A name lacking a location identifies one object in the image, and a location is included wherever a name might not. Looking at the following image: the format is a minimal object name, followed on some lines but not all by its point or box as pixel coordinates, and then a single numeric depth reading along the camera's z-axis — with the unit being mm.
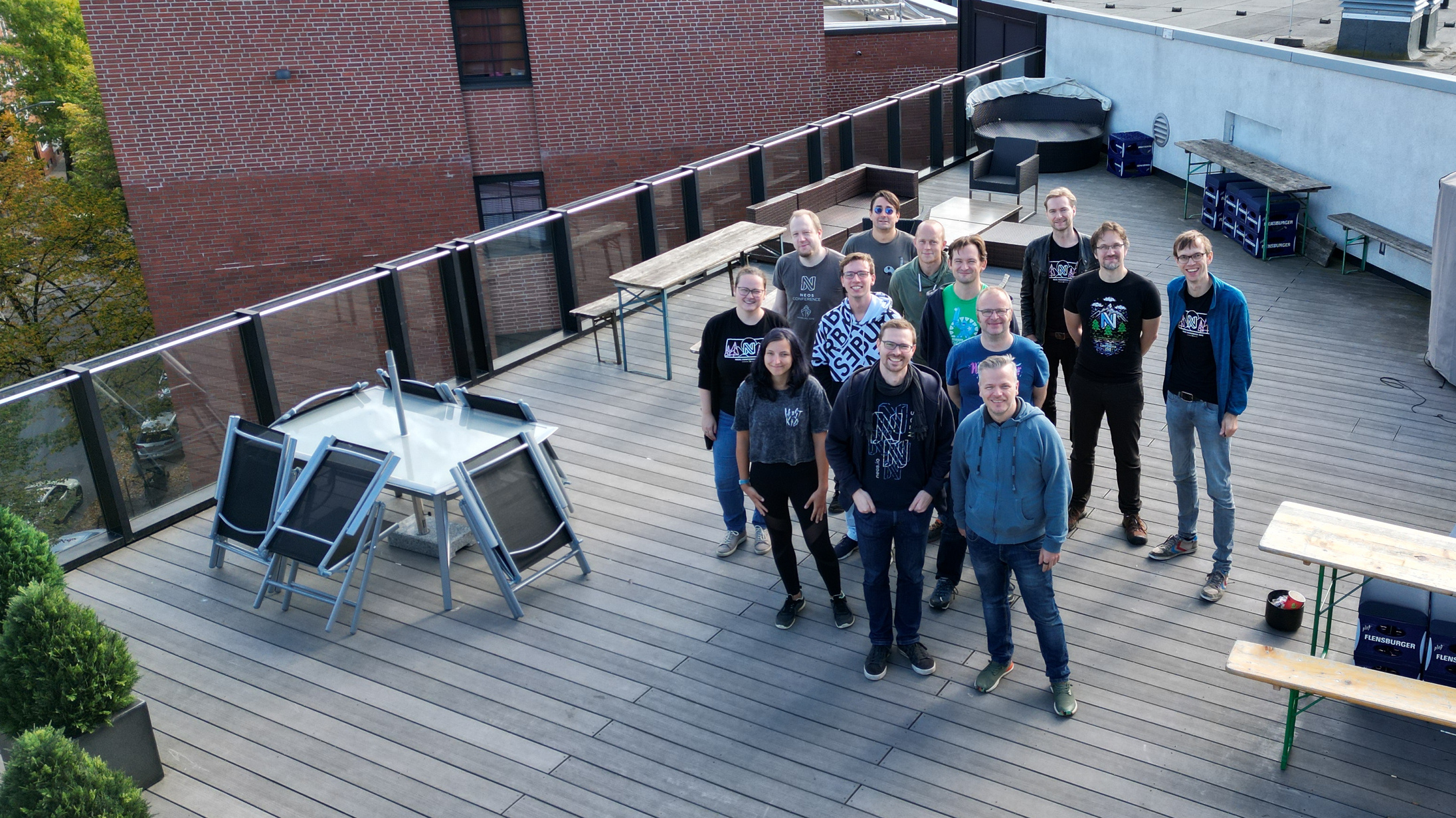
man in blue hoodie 4684
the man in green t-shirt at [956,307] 5809
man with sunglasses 6891
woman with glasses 5824
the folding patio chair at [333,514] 5871
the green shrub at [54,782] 4145
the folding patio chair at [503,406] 6602
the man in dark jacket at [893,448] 4969
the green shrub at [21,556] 5145
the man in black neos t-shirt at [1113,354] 5836
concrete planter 4785
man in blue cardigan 5547
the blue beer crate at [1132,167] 14789
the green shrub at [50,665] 4578
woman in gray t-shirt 5344
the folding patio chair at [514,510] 5953
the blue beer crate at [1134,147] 14664
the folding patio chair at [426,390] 6914
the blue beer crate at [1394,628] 4918
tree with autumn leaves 27281
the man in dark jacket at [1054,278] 6363
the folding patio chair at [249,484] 6258
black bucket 5543
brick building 19484
